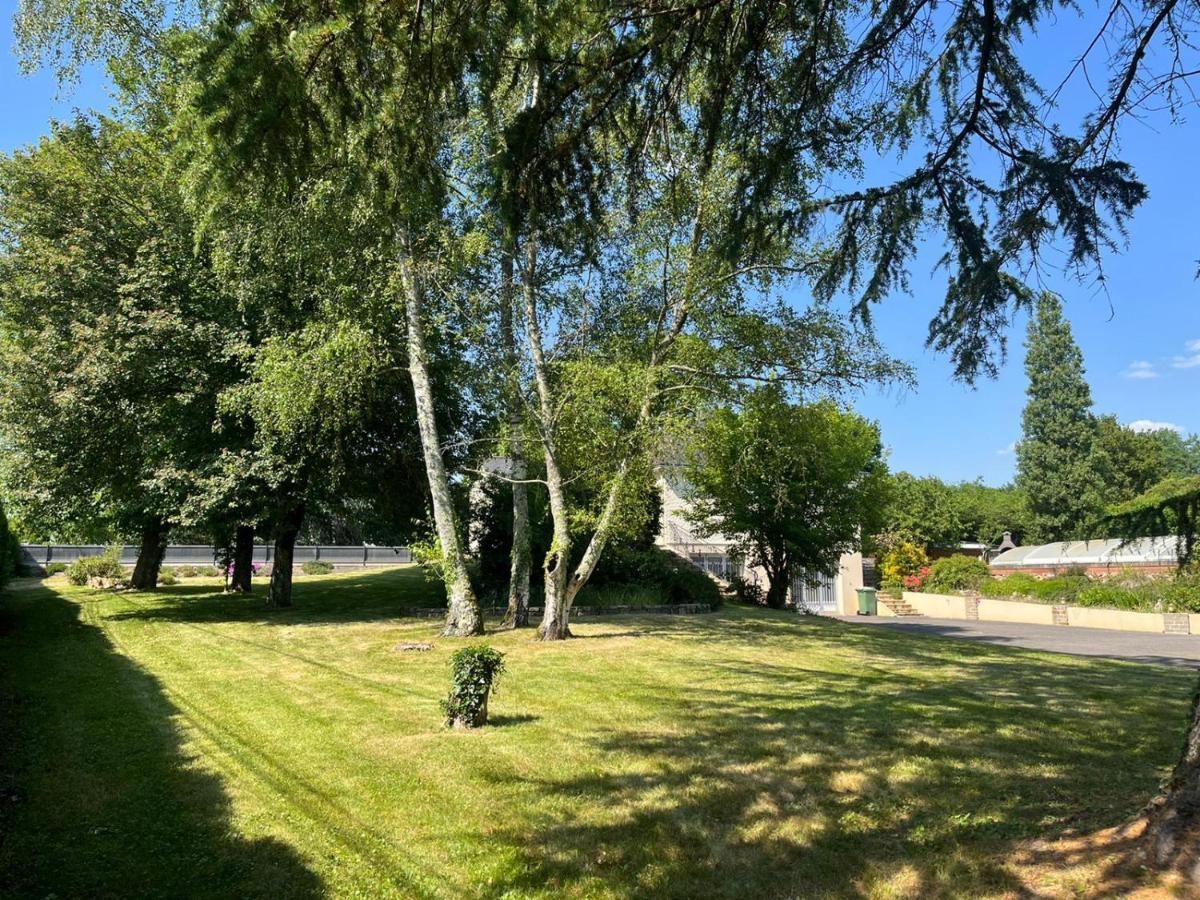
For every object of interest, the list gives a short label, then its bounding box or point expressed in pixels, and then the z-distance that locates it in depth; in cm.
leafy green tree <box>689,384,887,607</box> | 2252
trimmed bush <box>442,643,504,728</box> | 693
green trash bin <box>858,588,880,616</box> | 3103
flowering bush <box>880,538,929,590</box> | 3481
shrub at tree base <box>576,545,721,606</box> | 2036
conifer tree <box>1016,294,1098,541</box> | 4562
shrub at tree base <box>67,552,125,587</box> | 2609
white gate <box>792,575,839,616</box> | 3128
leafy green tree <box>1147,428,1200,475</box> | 7425
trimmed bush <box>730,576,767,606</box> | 2456
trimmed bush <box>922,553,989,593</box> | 3081
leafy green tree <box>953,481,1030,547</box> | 5278
